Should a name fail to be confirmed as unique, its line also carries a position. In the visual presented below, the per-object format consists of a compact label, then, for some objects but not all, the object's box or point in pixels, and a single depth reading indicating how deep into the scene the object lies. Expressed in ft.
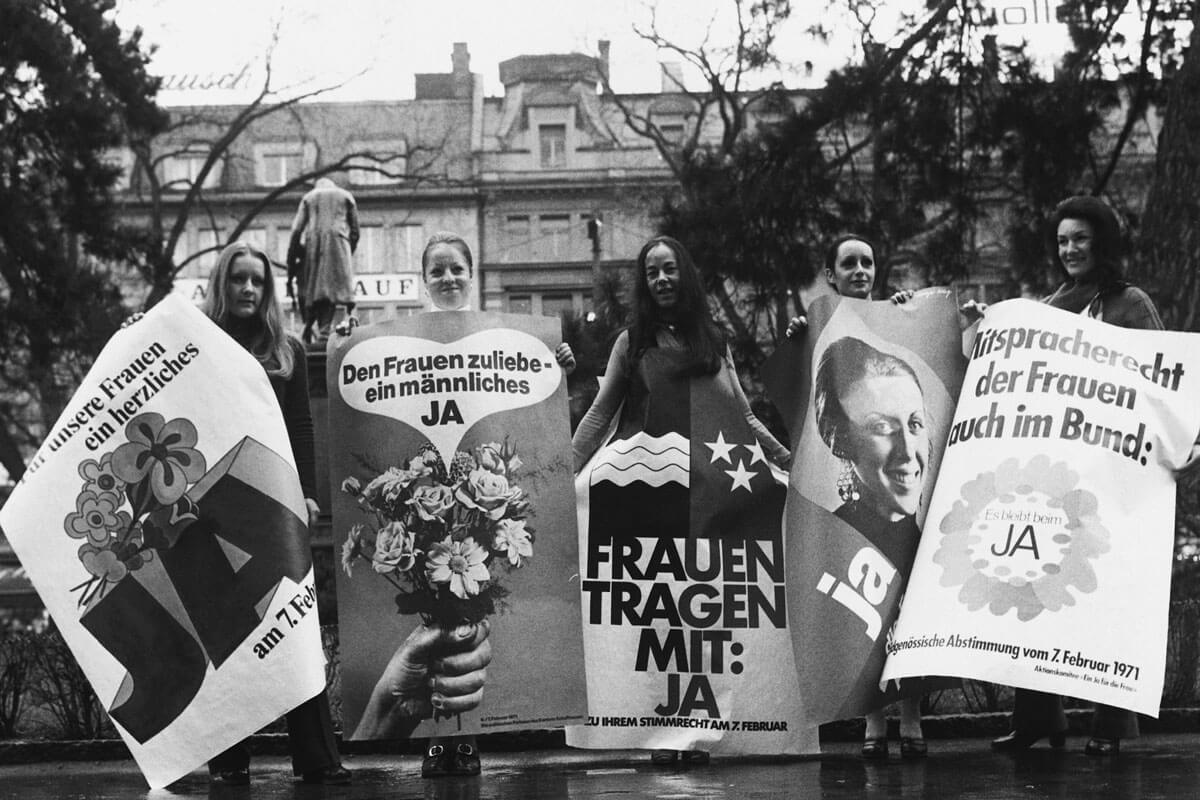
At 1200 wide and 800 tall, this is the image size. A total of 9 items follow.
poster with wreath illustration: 20.97
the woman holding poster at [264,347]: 21.95
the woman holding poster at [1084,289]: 23.20
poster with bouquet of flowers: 21.93
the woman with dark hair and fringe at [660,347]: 23.70
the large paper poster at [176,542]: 20.62
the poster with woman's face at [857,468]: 22.29
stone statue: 52.13
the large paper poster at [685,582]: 23.15
